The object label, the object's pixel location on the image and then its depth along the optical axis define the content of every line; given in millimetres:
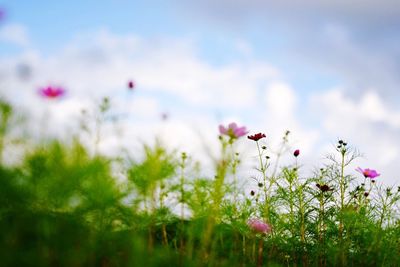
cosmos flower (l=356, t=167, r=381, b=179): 4359
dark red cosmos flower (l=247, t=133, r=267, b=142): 4181
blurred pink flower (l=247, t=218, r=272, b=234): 3324
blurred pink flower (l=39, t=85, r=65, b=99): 2574
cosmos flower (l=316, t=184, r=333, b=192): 4277
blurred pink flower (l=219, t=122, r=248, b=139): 2609
